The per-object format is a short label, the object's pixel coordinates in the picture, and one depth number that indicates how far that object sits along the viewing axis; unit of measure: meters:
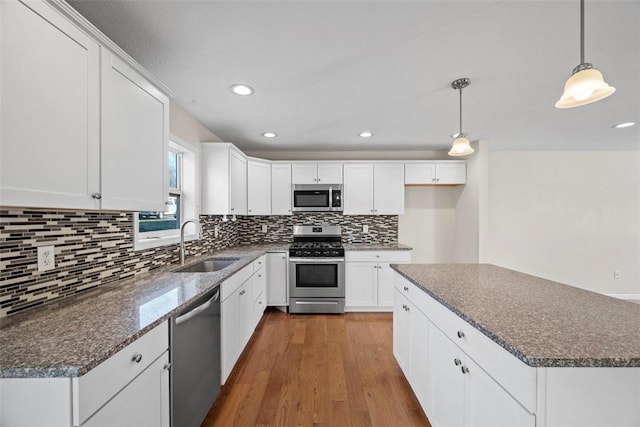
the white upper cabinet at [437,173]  3.70
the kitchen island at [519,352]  0.77
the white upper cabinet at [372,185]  3.73
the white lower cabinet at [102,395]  0.71
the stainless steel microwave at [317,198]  3.71
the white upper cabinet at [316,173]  3.74
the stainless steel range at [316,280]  3.35
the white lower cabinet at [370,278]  3.40
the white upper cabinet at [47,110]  0.80
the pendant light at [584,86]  1.12
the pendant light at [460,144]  1.92
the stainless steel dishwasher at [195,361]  1.24
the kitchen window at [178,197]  2.23
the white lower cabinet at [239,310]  1.89
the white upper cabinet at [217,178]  2.84
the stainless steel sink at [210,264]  2.32
